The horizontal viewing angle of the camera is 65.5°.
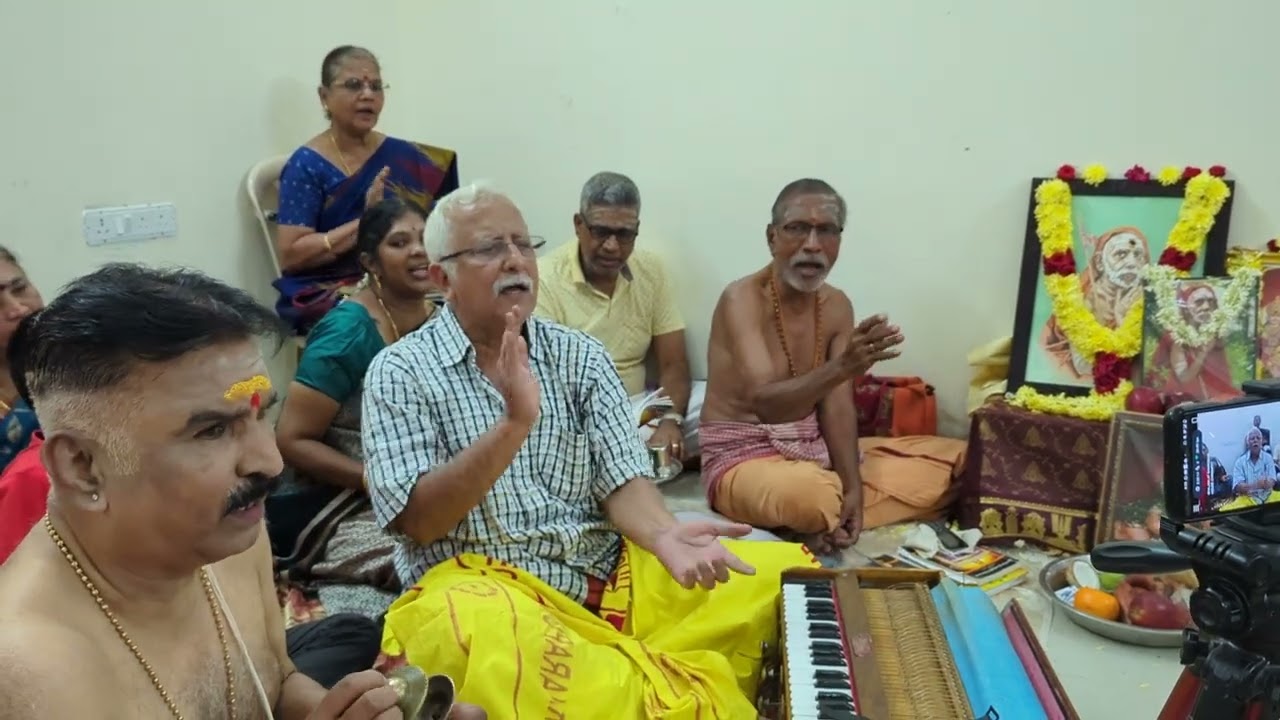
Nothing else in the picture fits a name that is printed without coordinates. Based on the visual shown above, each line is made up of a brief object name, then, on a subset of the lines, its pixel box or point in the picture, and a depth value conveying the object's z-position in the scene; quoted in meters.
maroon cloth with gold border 3.13
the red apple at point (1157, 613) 2.49
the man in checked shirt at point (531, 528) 1.77
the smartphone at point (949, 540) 3.15
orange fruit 2.57
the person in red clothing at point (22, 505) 1.66
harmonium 1.69
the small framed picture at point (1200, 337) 3.02
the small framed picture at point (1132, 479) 2.96
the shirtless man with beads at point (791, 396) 3.00
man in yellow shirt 3.53
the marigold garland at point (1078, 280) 3.21
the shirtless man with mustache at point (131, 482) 1.08
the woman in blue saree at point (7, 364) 2.01
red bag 3.61
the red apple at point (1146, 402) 3.04
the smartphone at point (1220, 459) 1.25
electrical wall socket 3.34
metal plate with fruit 2.49
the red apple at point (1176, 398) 3.04
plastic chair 3.86
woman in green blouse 2.60
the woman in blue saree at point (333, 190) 3.70
